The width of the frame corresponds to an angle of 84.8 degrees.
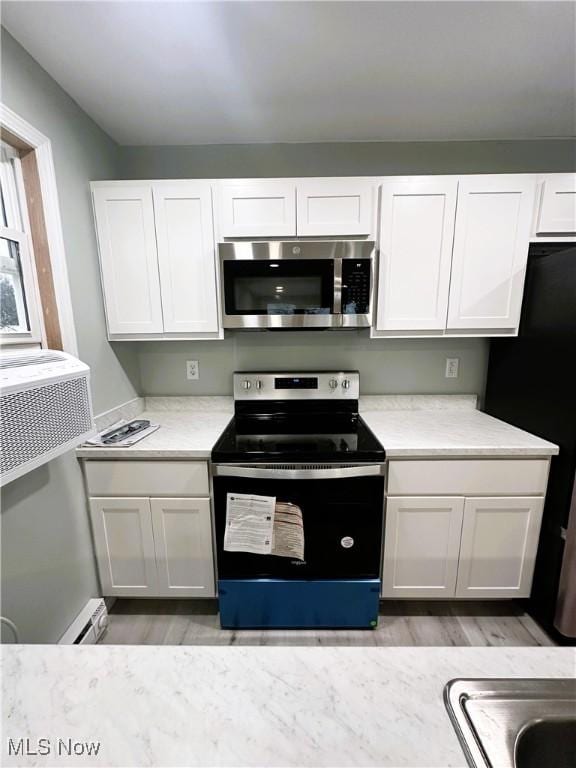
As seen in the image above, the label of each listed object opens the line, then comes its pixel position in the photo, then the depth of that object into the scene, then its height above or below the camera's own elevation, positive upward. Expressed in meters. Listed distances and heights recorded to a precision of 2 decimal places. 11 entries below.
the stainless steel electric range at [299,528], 1.44 -0.97
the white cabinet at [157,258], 1.63 +0.32
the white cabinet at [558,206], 1.57 +0.55
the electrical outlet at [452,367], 2.05 -0.32
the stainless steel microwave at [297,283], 1.58 +0.17
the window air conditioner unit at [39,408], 0.90 -0.28
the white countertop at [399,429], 1.50 -0.60
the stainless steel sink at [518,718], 0.45 -0.59
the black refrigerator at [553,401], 1.42 -0.41
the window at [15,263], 1.25 +0.23
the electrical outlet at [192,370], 2.09 -0.33
